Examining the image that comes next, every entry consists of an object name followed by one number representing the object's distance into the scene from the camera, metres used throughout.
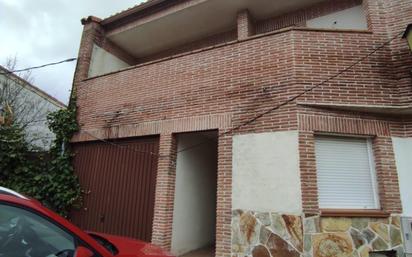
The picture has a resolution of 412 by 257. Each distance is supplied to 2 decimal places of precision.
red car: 2.24
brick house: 5.62
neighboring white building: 14.66
